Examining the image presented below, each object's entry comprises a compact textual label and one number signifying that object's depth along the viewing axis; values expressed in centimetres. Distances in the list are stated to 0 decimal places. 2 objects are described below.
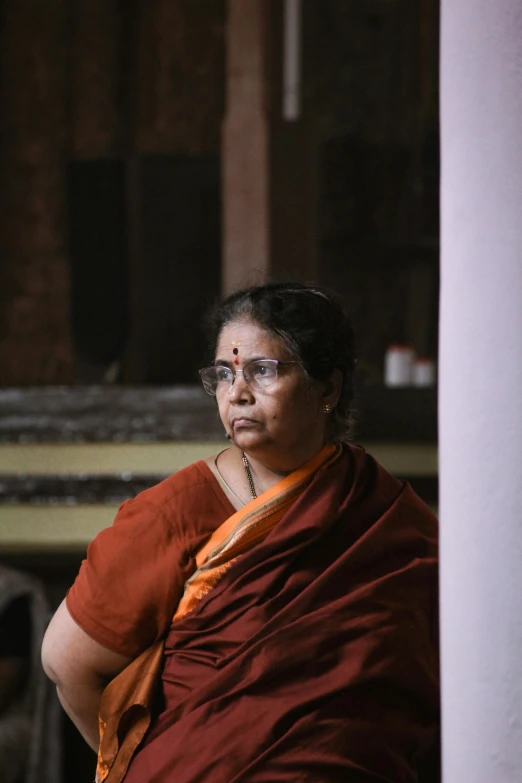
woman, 440
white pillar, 431
